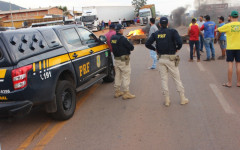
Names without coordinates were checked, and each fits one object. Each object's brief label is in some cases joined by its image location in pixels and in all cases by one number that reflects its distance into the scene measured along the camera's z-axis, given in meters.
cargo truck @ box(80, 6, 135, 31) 38.62
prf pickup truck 3.76
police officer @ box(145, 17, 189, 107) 5.24
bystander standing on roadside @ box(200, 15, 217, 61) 10.41
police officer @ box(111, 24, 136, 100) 5.93
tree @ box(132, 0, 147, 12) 92.88
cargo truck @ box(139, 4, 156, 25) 46.47
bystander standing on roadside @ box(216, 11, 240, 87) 6.45
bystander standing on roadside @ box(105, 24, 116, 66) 6.98
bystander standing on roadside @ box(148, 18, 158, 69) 8.70
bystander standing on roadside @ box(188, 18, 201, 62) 10.20
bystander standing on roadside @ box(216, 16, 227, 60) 10.38
